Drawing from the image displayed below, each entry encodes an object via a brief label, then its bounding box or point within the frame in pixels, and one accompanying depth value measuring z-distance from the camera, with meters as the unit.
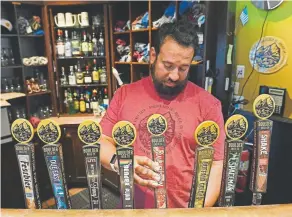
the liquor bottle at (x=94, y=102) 2.81
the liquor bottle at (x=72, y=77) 2.79
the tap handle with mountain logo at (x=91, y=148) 0.58
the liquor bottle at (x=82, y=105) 2.87
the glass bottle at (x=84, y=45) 2.74
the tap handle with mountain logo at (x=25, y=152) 0.58
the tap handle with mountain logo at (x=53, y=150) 0.58
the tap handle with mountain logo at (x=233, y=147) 0.59
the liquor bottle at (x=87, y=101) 2.88
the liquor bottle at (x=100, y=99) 2.88
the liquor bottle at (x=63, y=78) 2.81
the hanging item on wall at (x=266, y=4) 1.77
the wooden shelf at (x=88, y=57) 2.73
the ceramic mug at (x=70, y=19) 2.64
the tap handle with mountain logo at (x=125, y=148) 0.58
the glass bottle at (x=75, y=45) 2.74
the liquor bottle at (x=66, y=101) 2.89
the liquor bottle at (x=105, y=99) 2.83
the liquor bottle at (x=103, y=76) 2.82
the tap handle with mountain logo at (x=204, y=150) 0.59
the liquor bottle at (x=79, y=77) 2.79
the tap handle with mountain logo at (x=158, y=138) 0.60
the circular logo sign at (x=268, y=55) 1.81
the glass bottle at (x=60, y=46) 2.71
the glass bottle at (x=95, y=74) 2.81
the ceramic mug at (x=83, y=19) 2.66
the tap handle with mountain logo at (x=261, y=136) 0.60
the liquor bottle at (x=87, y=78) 2.80
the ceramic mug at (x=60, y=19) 2.63
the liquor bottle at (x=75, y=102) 2.89
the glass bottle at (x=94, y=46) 2.75
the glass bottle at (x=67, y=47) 2.72
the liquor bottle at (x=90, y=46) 2.75
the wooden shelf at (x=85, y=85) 2.80
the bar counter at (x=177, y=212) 0.57
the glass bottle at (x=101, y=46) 2.75
